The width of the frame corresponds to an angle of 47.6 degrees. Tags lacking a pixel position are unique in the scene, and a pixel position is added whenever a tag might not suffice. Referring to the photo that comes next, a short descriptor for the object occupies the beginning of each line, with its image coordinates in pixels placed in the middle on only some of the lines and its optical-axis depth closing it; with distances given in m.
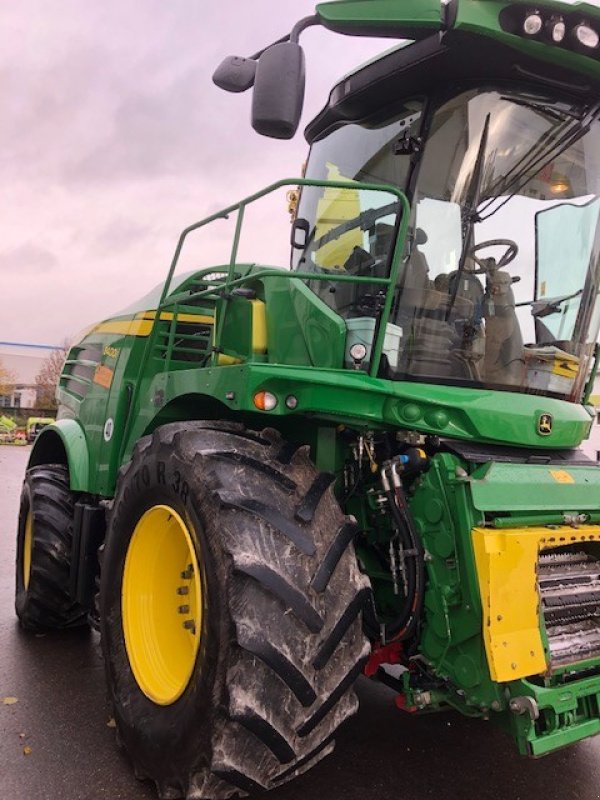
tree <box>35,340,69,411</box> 55.44
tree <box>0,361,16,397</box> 57.22
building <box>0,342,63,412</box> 59.34
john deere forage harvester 2.23
